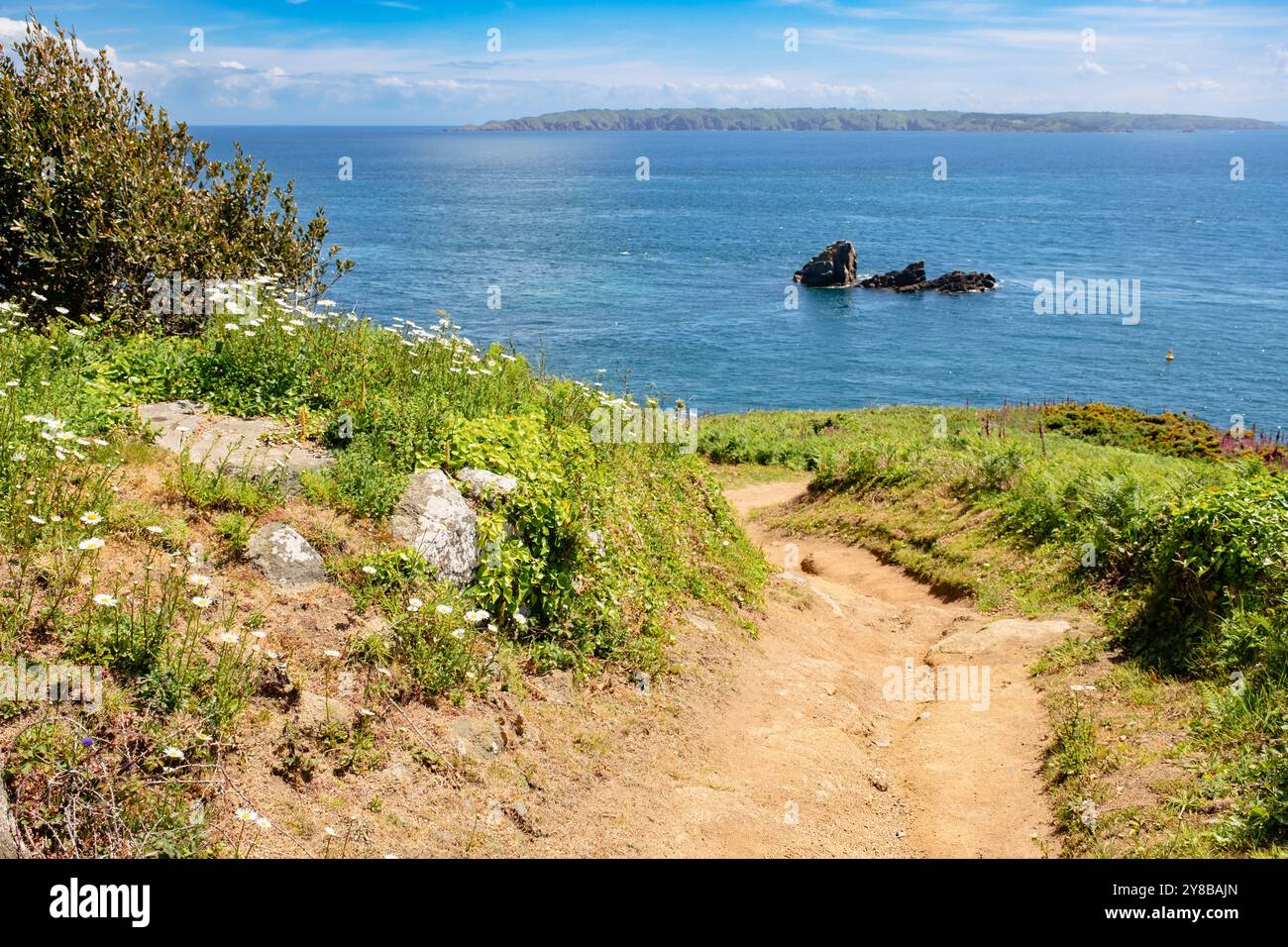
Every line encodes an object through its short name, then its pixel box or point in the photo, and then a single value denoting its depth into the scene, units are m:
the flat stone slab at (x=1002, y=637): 12.02
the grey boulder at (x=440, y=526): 8.20
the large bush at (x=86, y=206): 11.84
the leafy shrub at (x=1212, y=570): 9.90
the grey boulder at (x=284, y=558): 7.40
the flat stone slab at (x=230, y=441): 8.46
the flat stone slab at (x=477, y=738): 6.99
